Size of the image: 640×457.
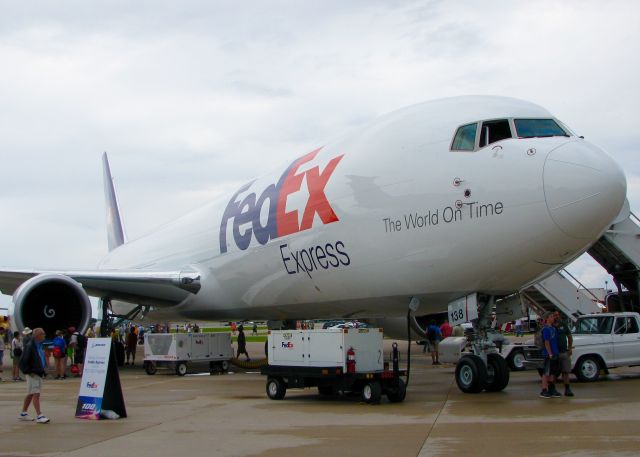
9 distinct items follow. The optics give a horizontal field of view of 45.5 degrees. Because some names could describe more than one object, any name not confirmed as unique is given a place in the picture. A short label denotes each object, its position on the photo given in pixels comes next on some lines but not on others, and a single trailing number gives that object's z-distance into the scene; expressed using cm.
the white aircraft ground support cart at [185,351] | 1822
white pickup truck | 1410
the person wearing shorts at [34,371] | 977
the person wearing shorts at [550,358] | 1119
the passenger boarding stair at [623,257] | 1845
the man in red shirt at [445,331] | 2172
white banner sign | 1007
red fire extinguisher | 1104
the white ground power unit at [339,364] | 1109
